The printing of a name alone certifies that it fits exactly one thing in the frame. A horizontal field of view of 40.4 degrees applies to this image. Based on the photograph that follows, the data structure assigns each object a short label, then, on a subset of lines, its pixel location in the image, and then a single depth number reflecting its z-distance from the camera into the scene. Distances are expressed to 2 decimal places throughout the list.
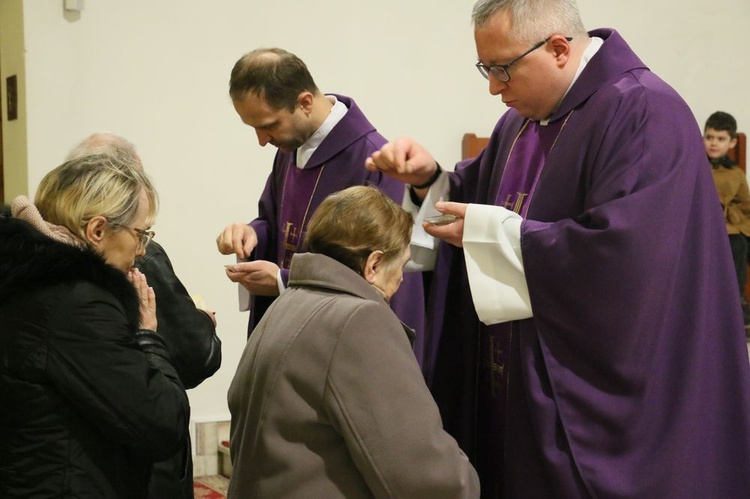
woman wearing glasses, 2.31
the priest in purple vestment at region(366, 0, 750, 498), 2.51
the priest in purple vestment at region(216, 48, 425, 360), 3.55
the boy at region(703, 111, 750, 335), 7.43
